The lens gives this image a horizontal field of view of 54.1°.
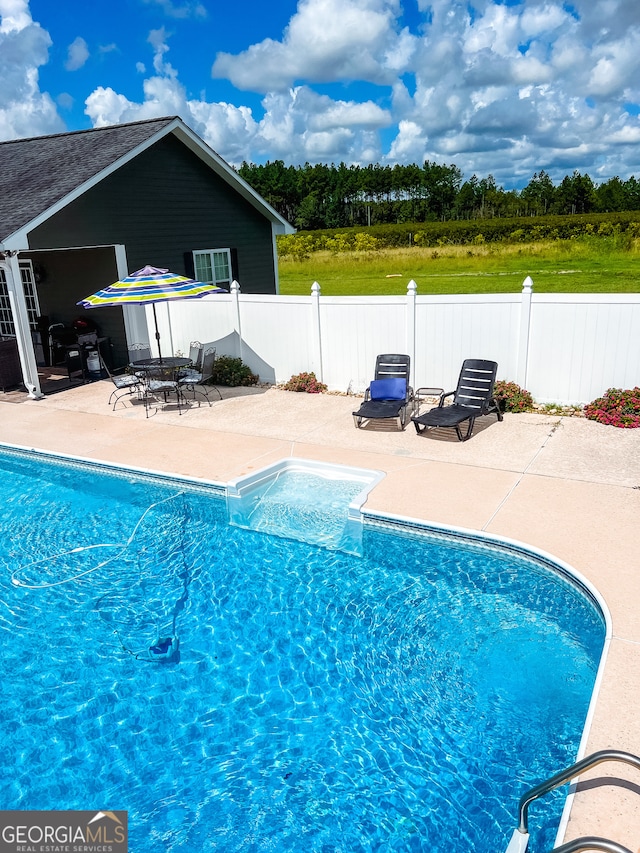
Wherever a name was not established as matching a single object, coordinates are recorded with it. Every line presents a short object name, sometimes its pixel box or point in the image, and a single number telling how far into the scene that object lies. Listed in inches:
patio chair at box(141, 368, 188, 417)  476.1
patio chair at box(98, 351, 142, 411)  486.3
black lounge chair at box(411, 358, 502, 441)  384.5
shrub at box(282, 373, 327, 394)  506.9
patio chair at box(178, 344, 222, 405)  489.4
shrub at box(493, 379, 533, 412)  428.7
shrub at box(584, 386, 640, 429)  390.0
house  505.0
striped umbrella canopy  438.6
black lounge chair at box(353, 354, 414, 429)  401.1
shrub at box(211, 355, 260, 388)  544.7
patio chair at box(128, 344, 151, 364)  528.1
